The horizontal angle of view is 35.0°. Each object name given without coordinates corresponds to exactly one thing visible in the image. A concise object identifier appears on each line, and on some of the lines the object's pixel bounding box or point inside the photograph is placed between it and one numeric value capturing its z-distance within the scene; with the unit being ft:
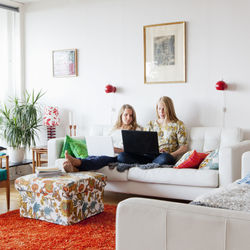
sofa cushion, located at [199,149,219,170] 12.24
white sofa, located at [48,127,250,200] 11.78
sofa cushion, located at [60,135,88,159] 14.89
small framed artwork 18.20
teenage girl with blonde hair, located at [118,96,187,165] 14.02
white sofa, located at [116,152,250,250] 4.84
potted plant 17.79
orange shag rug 9.59
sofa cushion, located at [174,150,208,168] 12.73
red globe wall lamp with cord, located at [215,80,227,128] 14.82
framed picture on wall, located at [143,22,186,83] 15.75
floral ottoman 11.12
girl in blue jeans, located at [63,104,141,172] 13.19
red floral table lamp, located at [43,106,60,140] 17.70
